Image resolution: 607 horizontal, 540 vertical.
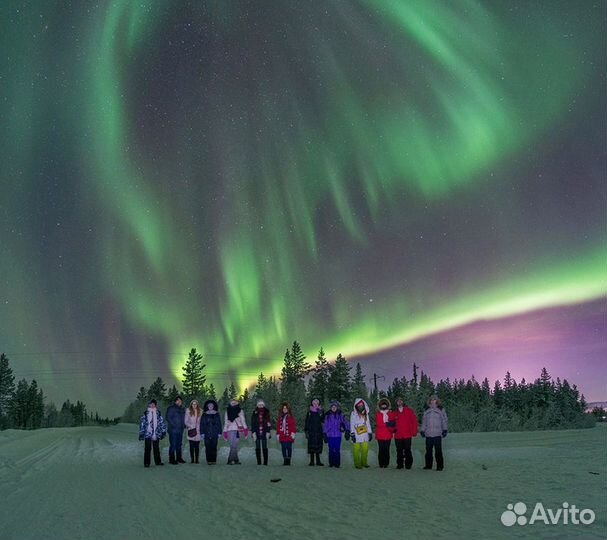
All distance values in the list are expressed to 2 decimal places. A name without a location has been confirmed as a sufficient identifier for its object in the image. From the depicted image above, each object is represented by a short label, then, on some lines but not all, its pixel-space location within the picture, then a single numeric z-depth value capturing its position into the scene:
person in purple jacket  16.25
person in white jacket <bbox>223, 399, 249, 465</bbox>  17.15
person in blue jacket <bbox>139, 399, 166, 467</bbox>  16.14
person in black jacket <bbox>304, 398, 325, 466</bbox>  16.78
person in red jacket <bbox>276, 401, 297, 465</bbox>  16.73
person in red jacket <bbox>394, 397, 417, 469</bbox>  15.34
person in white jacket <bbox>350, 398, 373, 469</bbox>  15.79
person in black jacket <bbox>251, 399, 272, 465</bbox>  17.09
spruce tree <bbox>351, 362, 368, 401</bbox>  84.95
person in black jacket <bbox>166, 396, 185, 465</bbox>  17.09
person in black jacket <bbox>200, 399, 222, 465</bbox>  17.33
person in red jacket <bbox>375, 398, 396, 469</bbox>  15.68
